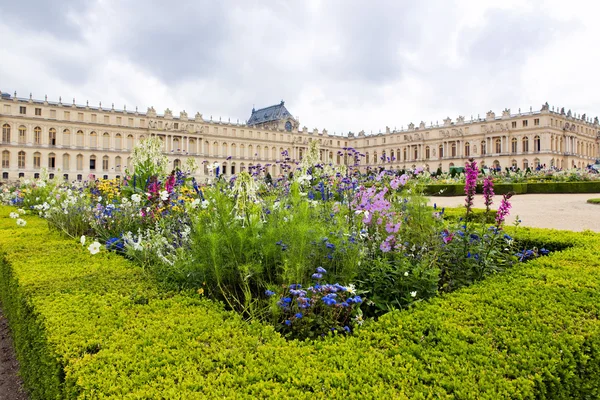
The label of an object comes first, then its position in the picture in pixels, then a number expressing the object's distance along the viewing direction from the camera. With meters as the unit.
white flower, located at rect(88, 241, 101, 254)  3.14
